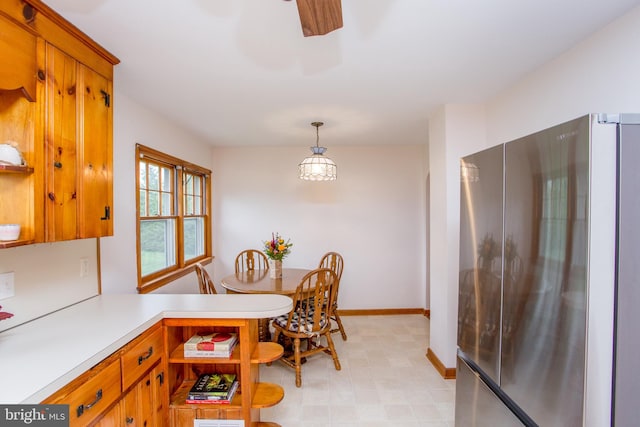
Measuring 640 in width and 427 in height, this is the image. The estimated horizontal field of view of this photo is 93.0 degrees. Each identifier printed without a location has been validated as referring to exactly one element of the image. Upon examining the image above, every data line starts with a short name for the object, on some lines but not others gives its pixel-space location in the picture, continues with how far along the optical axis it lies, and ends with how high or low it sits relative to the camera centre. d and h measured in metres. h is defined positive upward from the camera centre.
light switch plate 1.42 -0.38
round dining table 2.89 -0.80
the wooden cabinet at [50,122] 1.24 +0.38
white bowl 1.17 -0.10
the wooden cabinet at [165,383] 1.20 -0.87
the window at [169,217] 2.79 -0.11
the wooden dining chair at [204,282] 2.61 -0.66
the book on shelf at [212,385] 1.74 -1.06
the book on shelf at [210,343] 1.72 -0.78
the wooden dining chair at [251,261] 3.99 -0.76
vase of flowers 3.33 -0.51
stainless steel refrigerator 0.98 -0.24
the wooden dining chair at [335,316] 3.42 -1.29
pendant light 3.03 +0.40
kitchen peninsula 1.05 -0.58
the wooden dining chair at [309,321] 2.71 -1.08
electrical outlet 1.89 -0.38
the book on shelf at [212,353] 1.71 -0.83
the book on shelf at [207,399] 1.73 -1.10
